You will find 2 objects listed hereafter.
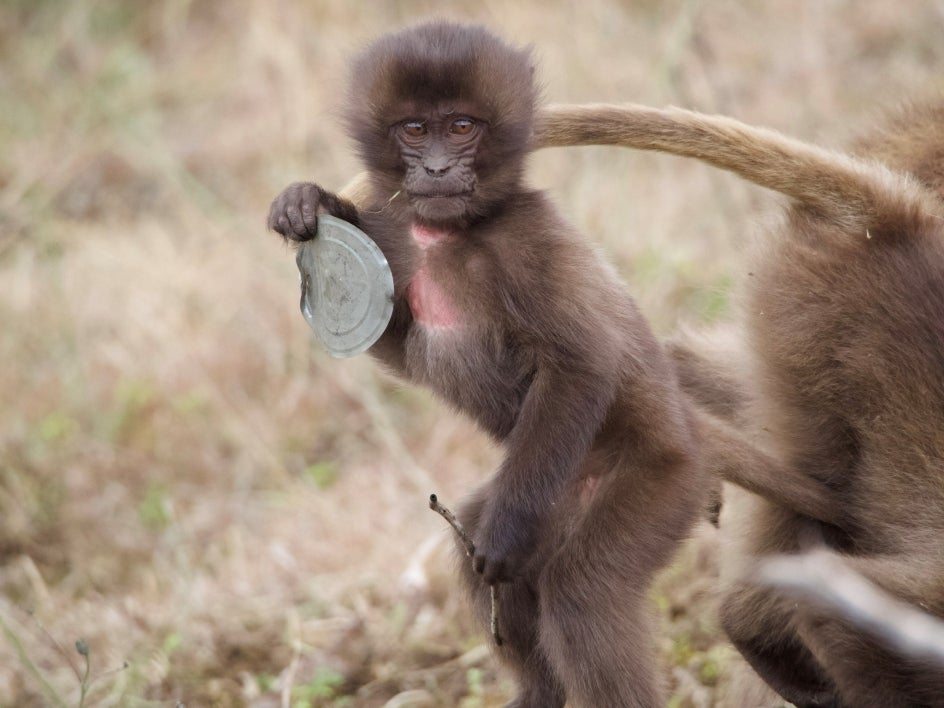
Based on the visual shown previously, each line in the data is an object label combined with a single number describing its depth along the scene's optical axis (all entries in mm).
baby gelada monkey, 7441
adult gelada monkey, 7437
